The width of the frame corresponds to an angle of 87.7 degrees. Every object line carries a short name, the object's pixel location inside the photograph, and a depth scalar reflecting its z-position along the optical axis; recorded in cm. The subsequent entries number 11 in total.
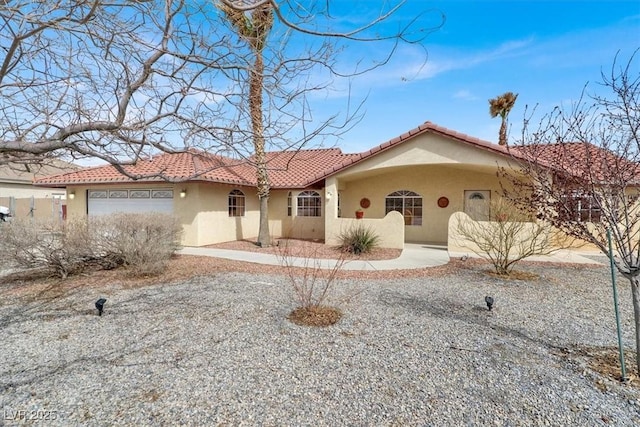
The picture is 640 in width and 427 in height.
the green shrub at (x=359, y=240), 1427
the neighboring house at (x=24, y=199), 2706
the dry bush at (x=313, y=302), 620
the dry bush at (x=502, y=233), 1006
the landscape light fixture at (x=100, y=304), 638
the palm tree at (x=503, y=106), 2416
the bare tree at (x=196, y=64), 430
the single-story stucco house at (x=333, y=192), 1466
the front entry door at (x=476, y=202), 1526
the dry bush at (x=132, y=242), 980
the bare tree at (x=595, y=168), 432
